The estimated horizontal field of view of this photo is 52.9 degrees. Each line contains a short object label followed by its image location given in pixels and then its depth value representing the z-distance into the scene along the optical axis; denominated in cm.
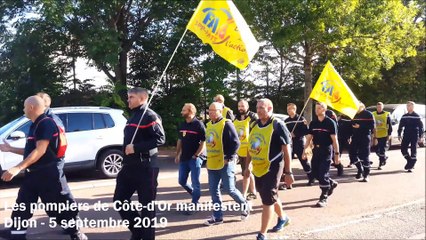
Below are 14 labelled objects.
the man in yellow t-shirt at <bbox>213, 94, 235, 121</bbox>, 828
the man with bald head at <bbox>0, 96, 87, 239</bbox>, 512
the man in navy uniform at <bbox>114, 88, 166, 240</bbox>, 521
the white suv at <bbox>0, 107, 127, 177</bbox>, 926
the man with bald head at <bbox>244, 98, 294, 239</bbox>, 563
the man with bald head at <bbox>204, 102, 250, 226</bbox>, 634
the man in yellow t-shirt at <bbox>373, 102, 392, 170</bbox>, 1182
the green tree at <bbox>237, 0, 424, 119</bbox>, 1528
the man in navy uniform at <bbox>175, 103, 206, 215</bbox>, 693
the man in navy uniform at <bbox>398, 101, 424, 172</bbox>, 1118
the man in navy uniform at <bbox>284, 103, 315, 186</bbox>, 975
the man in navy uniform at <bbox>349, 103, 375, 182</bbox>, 993
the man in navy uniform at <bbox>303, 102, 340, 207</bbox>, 759
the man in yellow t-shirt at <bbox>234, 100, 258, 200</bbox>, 806
